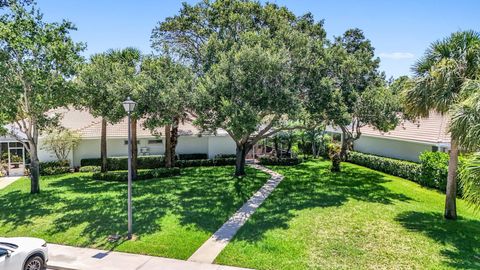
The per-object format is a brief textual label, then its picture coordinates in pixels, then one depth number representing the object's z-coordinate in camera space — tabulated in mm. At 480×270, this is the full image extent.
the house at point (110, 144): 27625
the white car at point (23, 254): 9336
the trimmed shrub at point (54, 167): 26562
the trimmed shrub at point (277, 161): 31672
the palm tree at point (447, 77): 13781
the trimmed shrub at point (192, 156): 31781
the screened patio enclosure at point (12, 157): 27141
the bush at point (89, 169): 27844
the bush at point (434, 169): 20938
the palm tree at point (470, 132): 8156
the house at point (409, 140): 24188
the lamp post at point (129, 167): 12070
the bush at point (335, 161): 27716
